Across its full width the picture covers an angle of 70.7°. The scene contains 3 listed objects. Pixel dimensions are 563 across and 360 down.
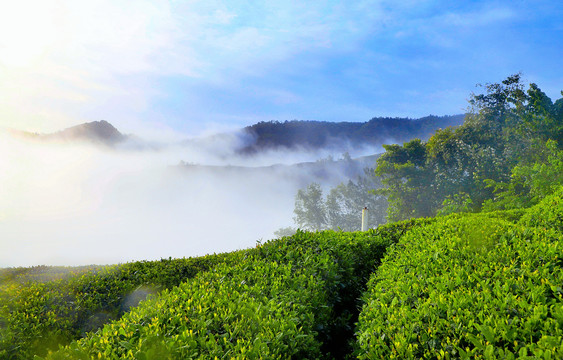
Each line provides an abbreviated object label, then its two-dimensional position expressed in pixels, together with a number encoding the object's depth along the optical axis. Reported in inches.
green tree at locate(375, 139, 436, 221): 1207.6
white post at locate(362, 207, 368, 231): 626.9
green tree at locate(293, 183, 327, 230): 1818.7
